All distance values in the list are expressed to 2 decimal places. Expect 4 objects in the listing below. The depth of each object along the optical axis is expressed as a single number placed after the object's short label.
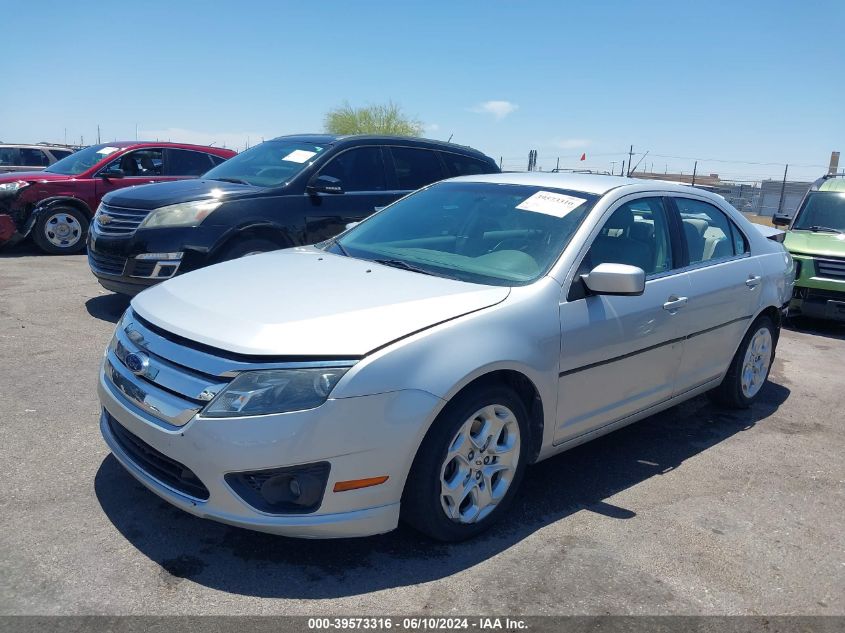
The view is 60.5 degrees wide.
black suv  6.41
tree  43.25
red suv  10.30
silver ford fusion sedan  2.83
